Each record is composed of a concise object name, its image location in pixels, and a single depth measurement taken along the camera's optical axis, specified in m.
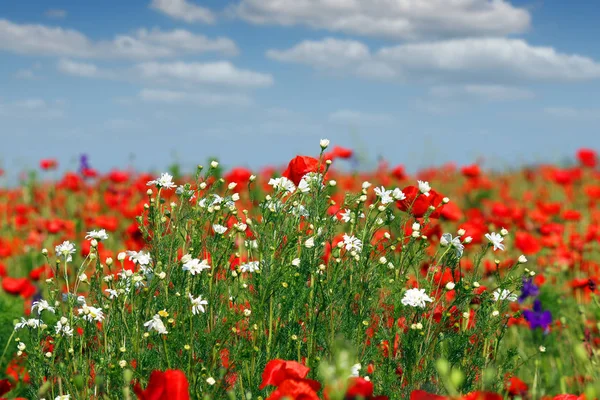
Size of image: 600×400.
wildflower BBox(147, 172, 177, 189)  2.34
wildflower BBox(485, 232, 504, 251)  2.30
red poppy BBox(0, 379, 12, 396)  2.38
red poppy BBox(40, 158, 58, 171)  8.46
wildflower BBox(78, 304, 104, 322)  2.21
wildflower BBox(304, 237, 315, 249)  2.13
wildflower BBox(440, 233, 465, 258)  2.22
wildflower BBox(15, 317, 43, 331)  2.32
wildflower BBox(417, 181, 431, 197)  2.35
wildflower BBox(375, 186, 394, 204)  2.29
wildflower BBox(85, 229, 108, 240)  2.42
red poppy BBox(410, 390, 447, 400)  1.39
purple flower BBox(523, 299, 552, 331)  3.52
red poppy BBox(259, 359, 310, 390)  1.57
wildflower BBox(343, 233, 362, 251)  2.22
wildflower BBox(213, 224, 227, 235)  2.17
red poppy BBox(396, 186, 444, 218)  2.48
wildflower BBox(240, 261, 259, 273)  2.21
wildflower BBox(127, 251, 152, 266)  2.27
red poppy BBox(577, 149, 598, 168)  9.37
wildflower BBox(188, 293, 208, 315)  2.05
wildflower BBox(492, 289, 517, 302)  2.36
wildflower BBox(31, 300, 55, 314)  2.36
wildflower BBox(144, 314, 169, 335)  1.97
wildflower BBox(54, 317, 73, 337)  2.27
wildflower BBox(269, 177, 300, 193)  2.31
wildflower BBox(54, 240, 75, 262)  2.43
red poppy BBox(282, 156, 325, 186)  2.51
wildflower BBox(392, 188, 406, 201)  2.32
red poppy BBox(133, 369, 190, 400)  1.51
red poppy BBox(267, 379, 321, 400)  1.52
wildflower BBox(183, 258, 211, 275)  2.07
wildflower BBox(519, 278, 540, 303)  3.75
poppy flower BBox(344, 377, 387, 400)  1.34
